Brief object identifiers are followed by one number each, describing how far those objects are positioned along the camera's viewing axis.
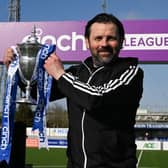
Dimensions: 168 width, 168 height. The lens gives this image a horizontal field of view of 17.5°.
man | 2.76
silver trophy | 3.65
